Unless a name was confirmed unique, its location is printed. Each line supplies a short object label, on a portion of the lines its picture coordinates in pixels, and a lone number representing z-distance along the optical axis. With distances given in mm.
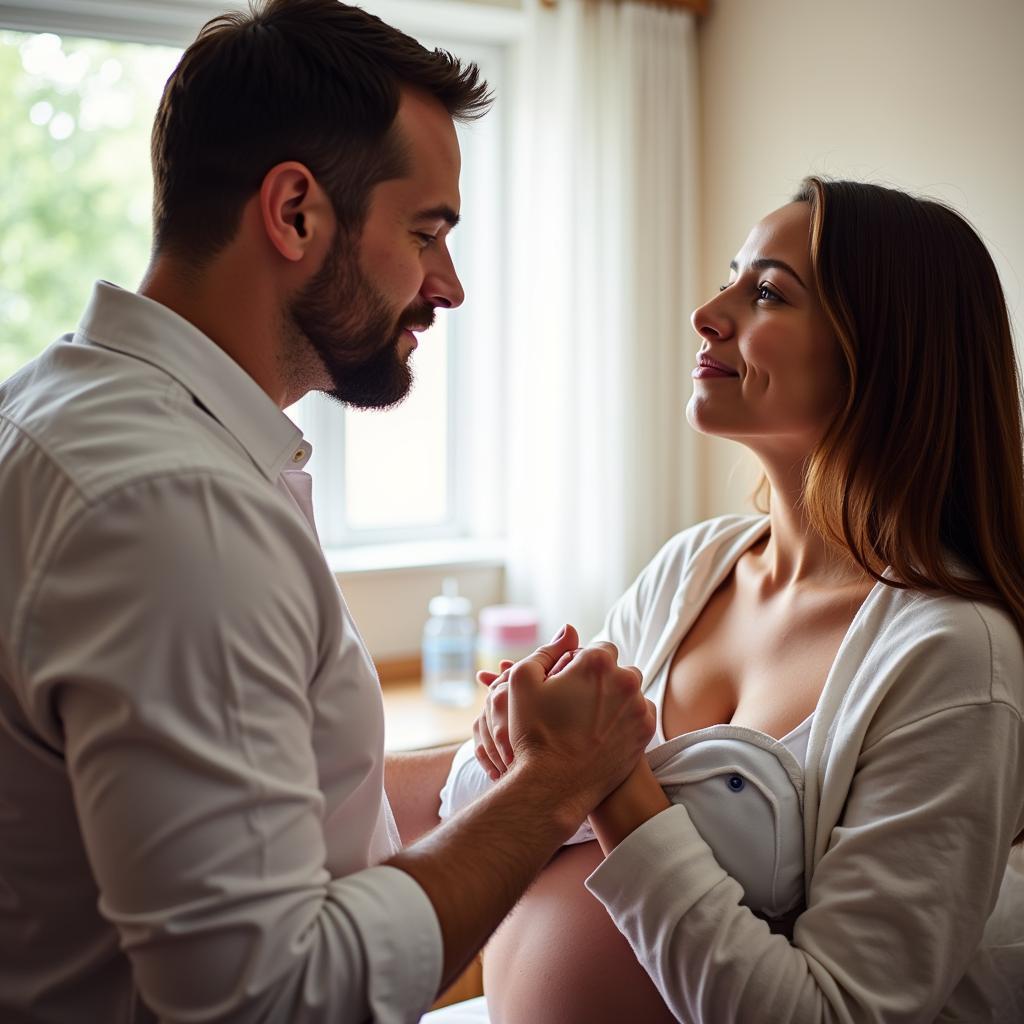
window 2590
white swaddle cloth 1243
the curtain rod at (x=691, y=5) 2932
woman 1132
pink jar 2871
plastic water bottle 2938
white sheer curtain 2887
